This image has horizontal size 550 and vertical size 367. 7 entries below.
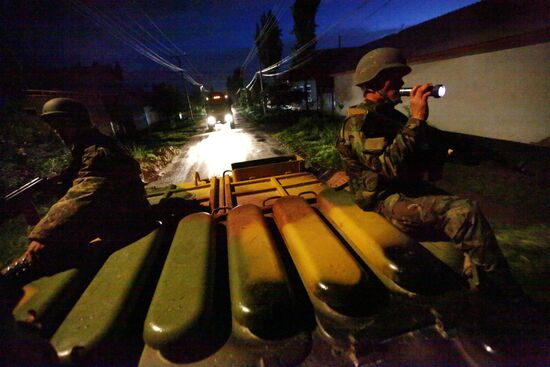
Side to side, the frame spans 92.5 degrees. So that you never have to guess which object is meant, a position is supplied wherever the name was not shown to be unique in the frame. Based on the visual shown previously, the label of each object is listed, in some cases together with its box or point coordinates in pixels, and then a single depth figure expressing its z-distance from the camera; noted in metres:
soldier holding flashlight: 1.87
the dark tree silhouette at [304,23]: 29.44
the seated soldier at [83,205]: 2.10
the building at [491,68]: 8.12
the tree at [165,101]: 40.75
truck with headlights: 28.08
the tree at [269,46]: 40.72
